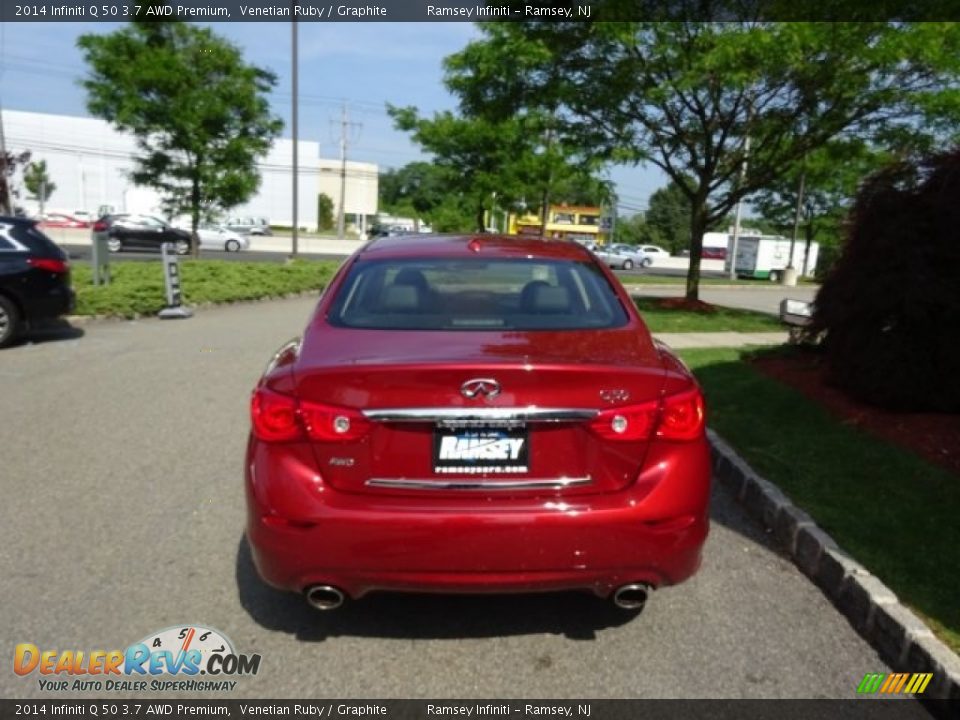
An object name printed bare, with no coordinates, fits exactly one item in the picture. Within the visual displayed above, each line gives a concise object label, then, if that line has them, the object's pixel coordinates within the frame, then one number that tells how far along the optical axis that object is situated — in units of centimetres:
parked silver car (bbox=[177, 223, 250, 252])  4362
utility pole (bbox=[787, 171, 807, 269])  3071
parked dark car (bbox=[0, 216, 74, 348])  970
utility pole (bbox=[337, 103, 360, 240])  7494
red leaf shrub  620
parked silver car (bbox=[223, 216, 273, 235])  5853
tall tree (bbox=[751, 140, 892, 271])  1523
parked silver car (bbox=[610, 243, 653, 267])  5094
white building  7681
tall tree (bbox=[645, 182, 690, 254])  9894
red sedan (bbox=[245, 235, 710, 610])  275
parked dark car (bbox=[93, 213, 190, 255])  3556
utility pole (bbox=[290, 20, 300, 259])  2153
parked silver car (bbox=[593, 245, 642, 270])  4912
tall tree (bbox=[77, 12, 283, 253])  1839
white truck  4725
